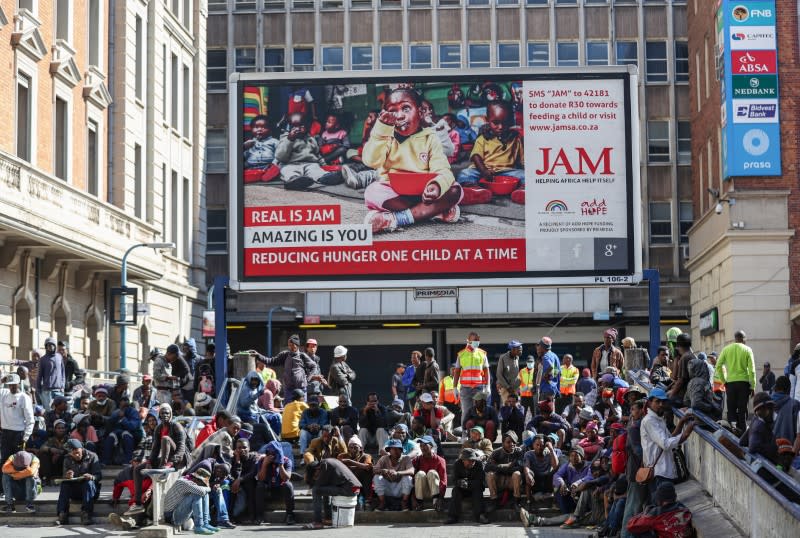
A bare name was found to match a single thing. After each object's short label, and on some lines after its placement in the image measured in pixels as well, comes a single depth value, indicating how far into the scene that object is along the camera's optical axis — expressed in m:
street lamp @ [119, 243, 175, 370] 37.59
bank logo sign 41.09
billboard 25.28
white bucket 22.55
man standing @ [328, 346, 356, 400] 26.12
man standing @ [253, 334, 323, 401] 26.08
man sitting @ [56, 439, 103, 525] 22.62
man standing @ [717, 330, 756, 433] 22.97
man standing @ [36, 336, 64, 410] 27.22
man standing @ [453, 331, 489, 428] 25.64
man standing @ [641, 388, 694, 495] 18.08
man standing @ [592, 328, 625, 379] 26.22
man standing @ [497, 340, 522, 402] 26.05
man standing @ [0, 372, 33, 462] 24.39
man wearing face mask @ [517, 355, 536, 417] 26.66
